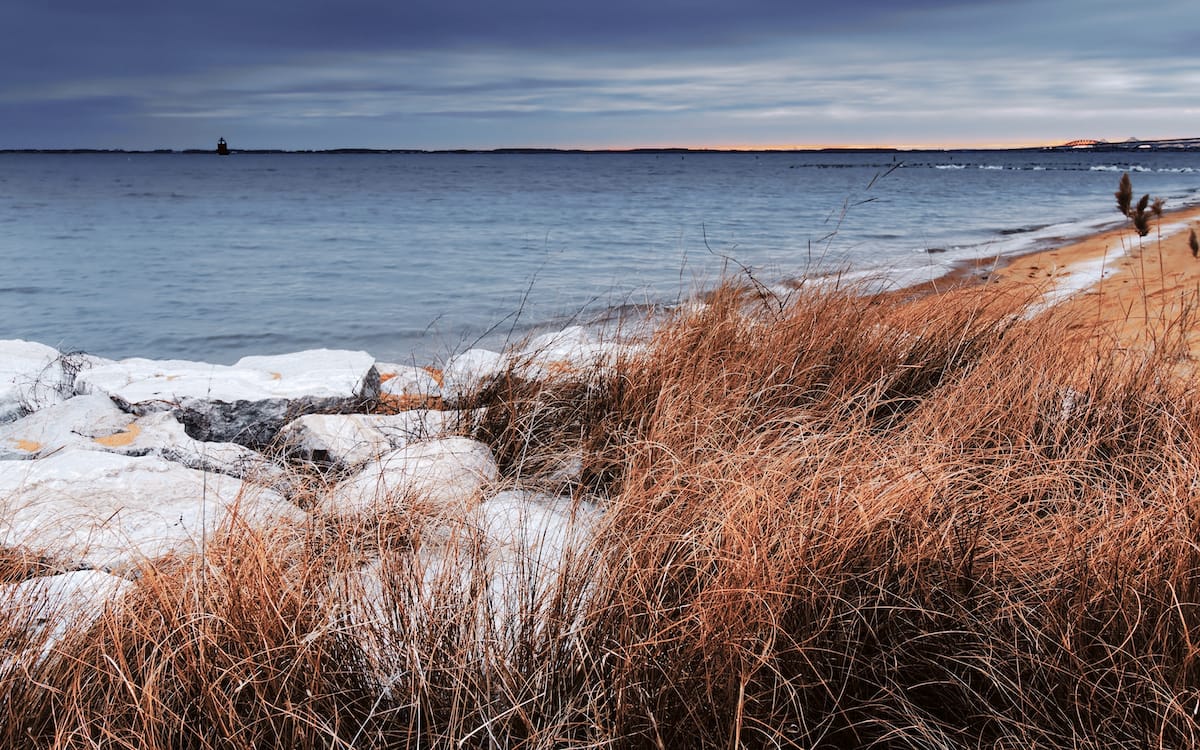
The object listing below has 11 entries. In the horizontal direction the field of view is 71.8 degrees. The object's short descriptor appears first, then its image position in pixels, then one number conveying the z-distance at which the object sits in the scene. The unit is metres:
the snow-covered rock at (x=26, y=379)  4.73
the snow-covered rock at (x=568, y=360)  4.04
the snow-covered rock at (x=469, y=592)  1.87
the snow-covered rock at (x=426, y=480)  2.63
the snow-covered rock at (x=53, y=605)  1.92
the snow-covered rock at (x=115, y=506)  2.50
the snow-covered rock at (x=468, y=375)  4.29
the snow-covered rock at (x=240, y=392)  4.48
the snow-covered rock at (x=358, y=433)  3.67
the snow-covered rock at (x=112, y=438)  3.75
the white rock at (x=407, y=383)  5.19
